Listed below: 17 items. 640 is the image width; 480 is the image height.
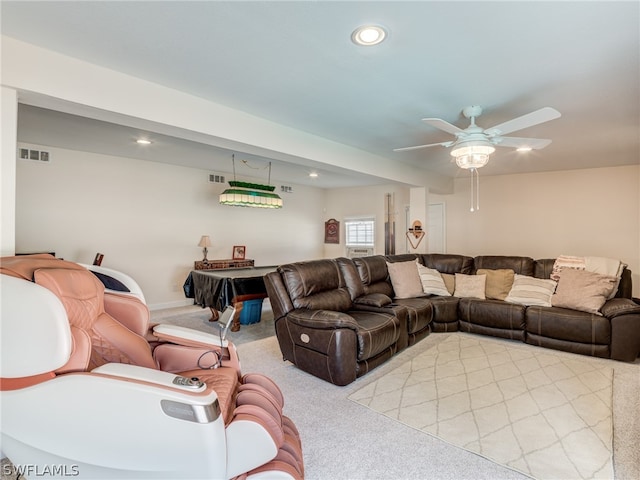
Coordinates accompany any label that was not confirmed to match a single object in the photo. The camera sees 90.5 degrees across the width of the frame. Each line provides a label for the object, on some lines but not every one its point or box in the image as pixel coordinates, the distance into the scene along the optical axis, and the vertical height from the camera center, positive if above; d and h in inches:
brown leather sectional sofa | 111.9 -33.6
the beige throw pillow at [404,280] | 174.4 -23.0
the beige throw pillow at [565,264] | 162.9 -12.3
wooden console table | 231.3 -20.3
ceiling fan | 98.7 +34.2
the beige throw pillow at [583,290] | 140.0 -22.8
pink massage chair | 47.6 -26.3
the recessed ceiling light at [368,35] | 69.6 +46.3
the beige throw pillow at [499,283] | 172.1 -23.8
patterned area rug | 75.0 -50.2
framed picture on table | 259.8 -11.8
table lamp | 232.8 -3.5
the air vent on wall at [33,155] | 171.2 +44.8
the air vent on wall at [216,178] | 246.7 +46.6
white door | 274.1 +9.9
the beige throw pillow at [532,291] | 154.9 -25.6
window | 309.9 +7.6
